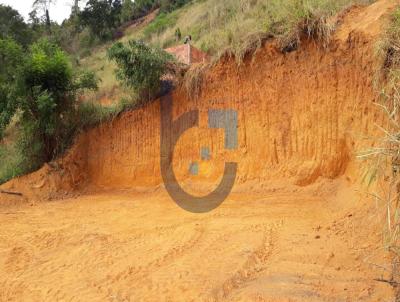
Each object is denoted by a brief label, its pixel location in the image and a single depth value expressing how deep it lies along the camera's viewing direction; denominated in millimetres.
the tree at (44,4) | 30016
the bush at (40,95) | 10000
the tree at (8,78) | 9992
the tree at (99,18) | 27844
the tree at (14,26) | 22297
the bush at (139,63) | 9219
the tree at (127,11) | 30378
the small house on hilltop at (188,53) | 11008
